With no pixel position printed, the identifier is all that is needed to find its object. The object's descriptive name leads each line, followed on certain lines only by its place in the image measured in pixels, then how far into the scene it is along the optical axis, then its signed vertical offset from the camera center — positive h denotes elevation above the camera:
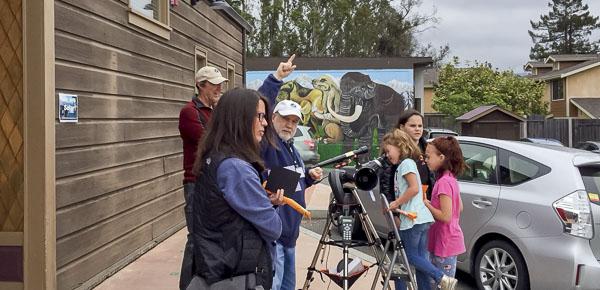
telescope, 4.39 -0.29
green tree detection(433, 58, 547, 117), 37.72 +3.15
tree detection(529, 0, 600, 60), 68.62 +13.44
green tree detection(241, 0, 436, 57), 45.28 +9.23
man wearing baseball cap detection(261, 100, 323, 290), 3.97 -0.15
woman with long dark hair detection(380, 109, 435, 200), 4.92 -0.16
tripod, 4.36 -0.77
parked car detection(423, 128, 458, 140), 14.47 +0.23
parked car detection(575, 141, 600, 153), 15.28 -0.13
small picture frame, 4.50 +0.28
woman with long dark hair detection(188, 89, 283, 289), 2.66 -0.30
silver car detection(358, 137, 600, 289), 4.93 -0.67
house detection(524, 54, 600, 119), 35.91 +3.37
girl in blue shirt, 4.64 -0.52
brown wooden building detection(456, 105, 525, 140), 22.06 +0.70
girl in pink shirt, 4.70 -0.51
